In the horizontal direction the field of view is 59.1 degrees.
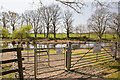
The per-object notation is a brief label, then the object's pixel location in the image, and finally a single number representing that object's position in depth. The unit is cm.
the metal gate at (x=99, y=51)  534
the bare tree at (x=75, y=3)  455
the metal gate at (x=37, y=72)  342
